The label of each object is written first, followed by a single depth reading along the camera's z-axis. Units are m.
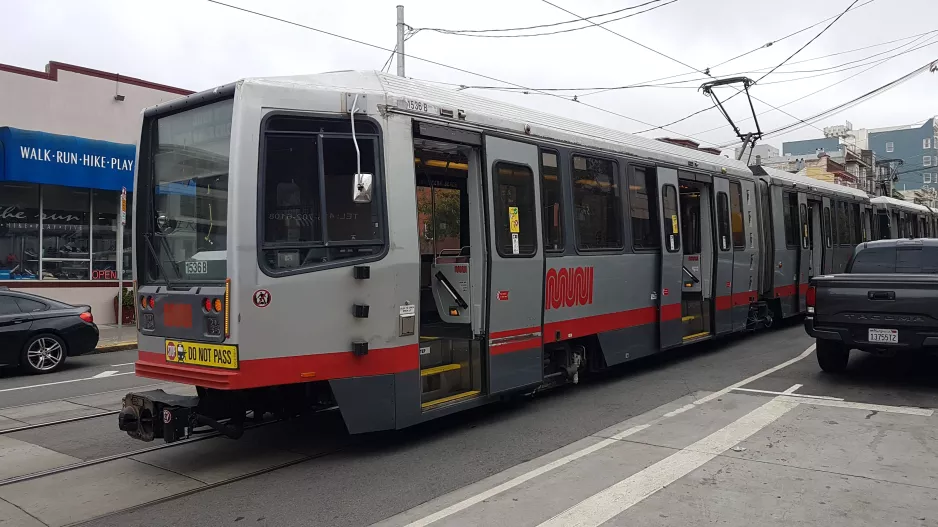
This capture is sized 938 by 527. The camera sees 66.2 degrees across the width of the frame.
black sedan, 11.91
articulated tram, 5.90
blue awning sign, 16.00
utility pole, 17.38
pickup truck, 8.73
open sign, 18.59
